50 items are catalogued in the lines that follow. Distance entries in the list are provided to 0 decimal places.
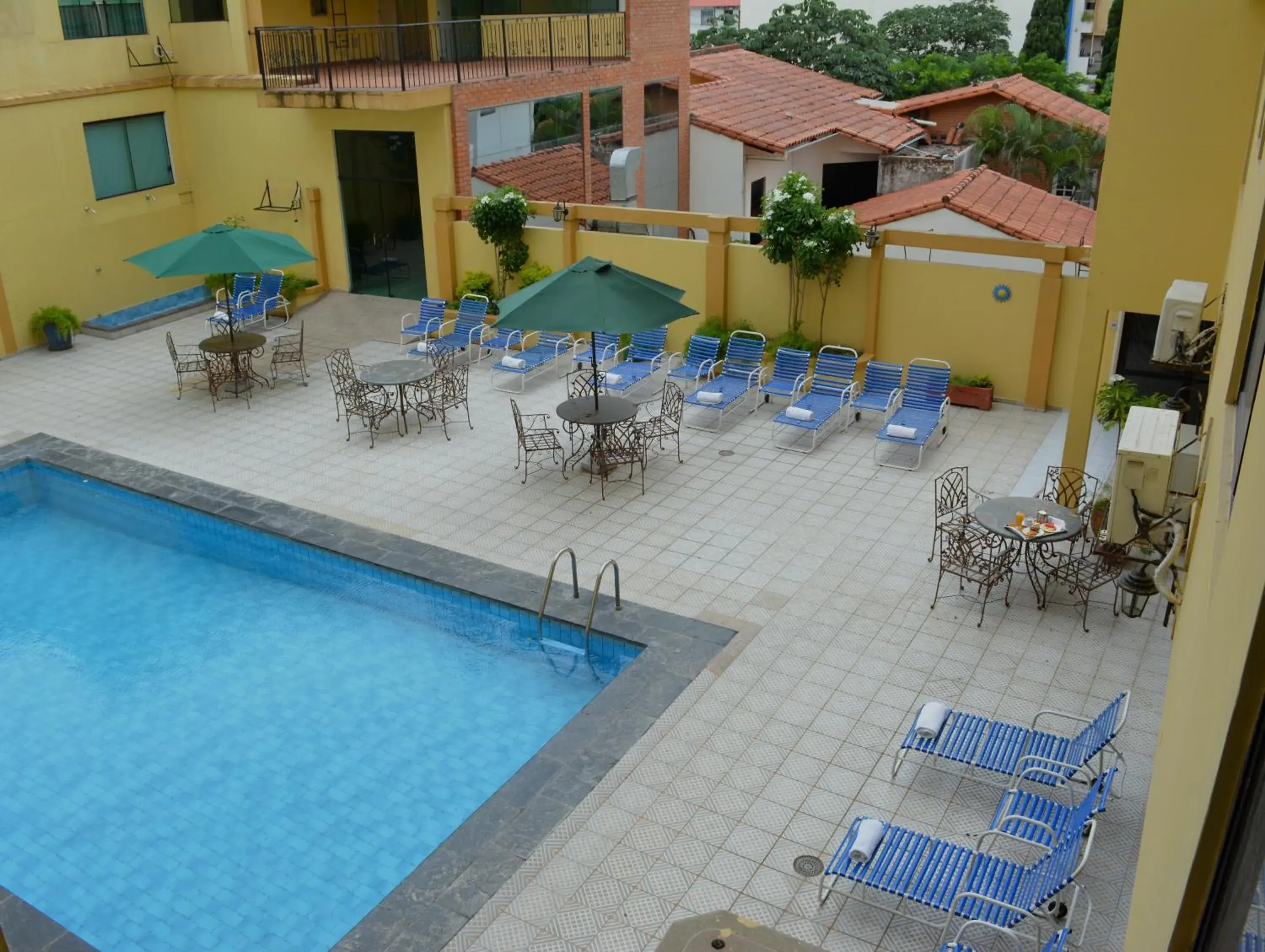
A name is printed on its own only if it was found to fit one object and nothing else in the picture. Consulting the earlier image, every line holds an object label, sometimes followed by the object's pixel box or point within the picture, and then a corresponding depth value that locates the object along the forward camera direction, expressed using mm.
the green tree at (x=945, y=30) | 53281
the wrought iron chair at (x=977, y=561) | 10781
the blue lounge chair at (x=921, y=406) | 14219
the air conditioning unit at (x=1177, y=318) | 9039
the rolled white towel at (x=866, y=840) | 7230
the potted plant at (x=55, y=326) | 19766
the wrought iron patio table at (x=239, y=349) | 16953
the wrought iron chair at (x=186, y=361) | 17266
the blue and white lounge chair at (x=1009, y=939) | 6293
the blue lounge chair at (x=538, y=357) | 17156
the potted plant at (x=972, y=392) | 15836
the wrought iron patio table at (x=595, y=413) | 13641
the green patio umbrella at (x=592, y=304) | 12742
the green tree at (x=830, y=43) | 43312
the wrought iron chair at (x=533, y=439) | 14002
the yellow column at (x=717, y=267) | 17641
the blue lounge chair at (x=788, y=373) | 15906
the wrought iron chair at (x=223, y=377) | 17016
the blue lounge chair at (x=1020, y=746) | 7980
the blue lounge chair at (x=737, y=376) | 15664
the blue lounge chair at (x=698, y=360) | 16391
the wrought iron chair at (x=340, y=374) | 15891
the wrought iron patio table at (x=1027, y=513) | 10570
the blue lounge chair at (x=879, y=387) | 15320
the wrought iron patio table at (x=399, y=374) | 15227
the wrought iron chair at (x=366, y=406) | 15461
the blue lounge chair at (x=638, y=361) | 16234
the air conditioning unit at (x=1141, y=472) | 7531
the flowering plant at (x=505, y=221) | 18750
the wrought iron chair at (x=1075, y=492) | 11719
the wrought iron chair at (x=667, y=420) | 14195
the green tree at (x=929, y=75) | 43281
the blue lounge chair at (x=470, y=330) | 18531
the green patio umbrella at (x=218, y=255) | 15789
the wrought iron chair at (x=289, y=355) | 17797
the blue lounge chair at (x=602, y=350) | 17250
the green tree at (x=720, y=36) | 48188
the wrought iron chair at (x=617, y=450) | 13930
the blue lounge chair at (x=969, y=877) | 6777
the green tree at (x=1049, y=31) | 50781
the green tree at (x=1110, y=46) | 44062
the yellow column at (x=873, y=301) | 16344
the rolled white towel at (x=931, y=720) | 8422
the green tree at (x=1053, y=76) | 40781
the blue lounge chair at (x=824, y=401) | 14695
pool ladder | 10219
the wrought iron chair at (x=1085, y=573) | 10648
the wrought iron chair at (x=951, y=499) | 11703
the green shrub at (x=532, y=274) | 19156
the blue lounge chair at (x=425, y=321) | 19125
